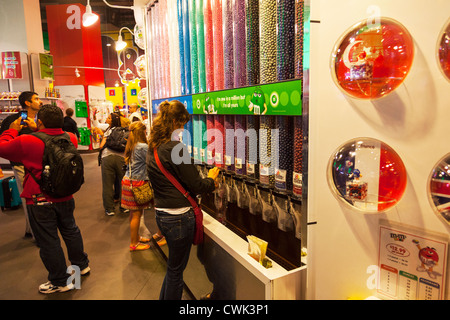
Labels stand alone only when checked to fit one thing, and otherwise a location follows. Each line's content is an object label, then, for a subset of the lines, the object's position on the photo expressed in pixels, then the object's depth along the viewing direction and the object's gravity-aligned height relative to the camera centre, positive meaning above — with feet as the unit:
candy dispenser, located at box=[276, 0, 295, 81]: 4.42 +1.10
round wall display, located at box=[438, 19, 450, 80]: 2.46 +0.48
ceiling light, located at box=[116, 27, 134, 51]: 20.03 +4.74
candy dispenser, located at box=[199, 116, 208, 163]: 7.23 -0.49
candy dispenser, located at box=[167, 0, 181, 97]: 8.54 +1.84
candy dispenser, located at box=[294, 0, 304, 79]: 4.12 +1.01
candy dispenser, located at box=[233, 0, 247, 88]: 5.54 +1.29
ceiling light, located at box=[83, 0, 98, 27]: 14.64 +4.89
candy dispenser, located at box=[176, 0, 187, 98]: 8.05 +1.91
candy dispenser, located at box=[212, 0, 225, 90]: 6.34 +1.52
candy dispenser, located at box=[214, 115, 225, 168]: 6.49 -0.45
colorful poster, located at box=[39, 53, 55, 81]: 25.45 +4.54
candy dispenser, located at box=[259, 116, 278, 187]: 4.93 -0.55
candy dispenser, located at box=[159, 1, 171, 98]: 9.21 +2.08
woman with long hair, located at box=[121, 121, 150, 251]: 10.63 -1.82
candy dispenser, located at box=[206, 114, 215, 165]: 6.84 -0.48
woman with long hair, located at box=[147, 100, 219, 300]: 6.31 -1.26
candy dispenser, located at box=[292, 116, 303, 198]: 4.35 -0.59
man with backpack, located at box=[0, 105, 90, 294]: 8.05 -1.57
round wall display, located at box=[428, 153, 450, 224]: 2.63 -0.65
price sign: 2.91 -1.48
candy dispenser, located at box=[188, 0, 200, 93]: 7.38 +1.74
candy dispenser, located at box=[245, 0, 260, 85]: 5.24 +1.29
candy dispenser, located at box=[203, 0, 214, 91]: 6.70 +1.59
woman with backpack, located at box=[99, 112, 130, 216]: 14.51 -1.73
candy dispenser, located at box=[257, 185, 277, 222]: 5.08 -1.43
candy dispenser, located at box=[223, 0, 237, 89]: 5.92 +1.41
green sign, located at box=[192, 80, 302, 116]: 4.19 +0.26
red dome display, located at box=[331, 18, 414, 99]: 2.77 +0.51
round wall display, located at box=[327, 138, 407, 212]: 3.03 -0.60
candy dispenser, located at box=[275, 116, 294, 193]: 4.65 -0.56
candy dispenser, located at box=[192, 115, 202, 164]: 7.55 -0.50
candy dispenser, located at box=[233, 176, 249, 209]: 5.76 -1.42
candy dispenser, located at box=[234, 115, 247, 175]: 5.74 -0.51
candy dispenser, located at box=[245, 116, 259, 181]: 5.41 -0.55
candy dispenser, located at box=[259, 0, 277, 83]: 4.78 +1.19
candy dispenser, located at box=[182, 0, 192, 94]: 7.72 +1.76
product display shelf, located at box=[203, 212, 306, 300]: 4.36 -2.33
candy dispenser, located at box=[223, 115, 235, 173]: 6.11 -0.53
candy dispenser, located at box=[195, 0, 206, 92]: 7.07 +1.72
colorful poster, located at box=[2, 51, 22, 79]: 24.21 +4.41
